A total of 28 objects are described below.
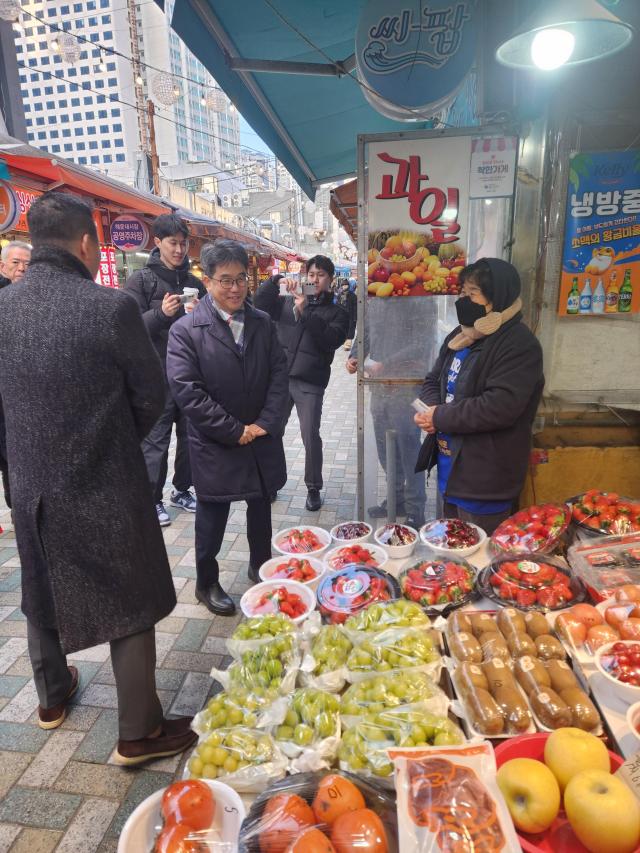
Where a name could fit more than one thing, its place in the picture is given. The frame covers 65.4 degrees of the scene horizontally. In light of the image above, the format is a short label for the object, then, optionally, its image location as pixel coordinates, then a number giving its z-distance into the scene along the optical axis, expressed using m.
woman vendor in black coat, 2.40
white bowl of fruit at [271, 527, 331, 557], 2.66
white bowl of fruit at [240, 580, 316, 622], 2.05
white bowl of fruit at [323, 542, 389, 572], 2.26
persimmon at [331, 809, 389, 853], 1.02
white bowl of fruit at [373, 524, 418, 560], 2.32
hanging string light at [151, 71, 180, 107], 11.25
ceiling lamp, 1.89
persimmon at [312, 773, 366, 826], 1.10
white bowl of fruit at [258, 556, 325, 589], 2.30
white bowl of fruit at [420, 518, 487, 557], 2.22
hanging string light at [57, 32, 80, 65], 11.35
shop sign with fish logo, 2.74
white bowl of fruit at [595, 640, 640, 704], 1.34
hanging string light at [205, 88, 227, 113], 12.80
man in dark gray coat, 1.65
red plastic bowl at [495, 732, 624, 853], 1.07
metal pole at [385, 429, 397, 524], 3.52
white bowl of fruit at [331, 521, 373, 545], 2.59
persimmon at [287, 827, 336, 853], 1.00
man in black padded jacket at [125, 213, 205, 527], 3.75
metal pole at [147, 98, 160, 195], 16.06
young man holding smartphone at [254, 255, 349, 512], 4.37
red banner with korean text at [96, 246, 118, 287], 8.99
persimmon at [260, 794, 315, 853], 1.05
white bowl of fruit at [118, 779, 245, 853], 1.14
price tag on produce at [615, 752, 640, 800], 1.05
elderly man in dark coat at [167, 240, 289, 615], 2.69
